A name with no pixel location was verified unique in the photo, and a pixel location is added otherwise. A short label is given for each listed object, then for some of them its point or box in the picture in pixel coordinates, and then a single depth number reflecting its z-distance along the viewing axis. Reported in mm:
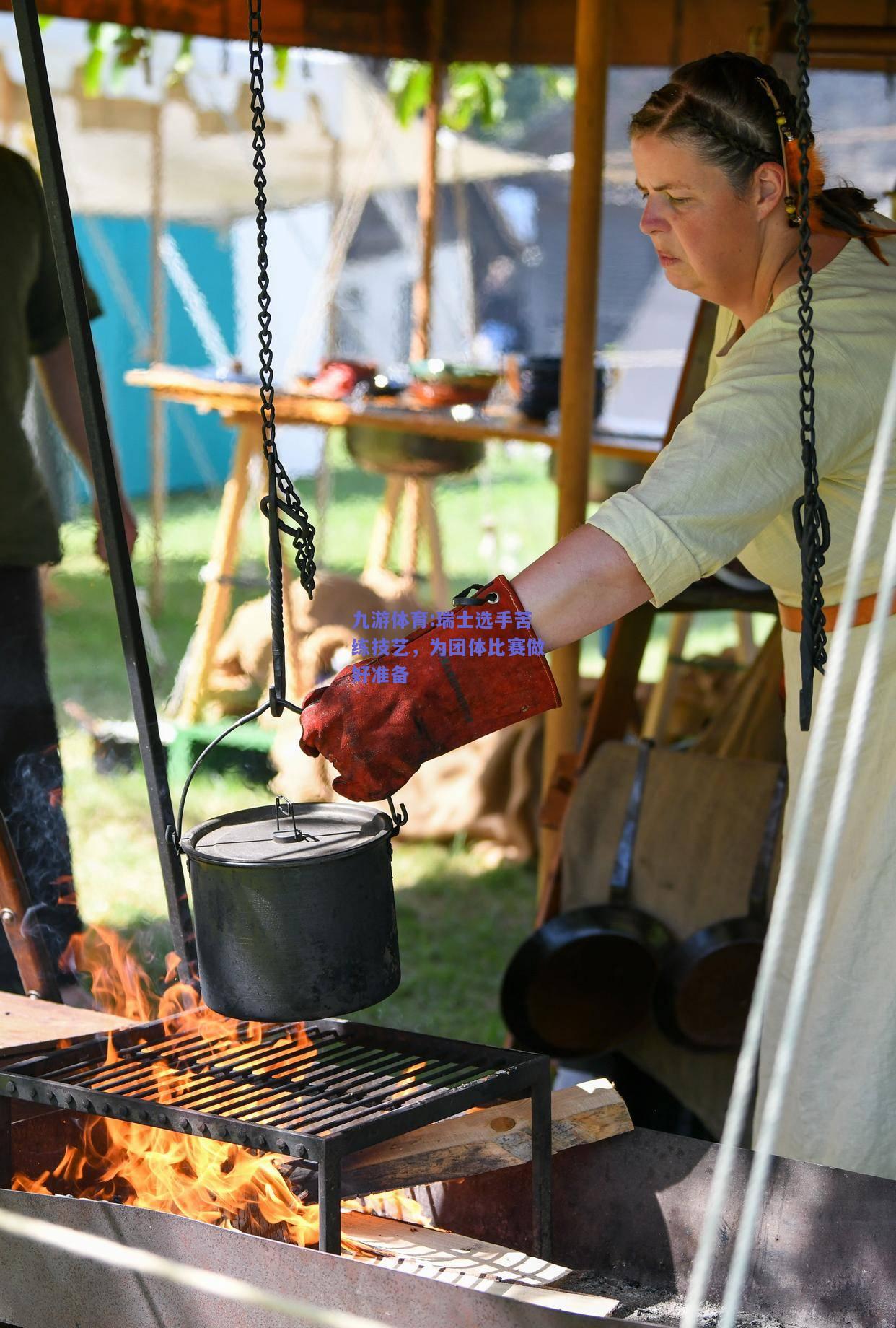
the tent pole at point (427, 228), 5672
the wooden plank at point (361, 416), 4613
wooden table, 4754
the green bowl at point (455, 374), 5168
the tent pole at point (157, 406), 7020
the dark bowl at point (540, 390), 4816
